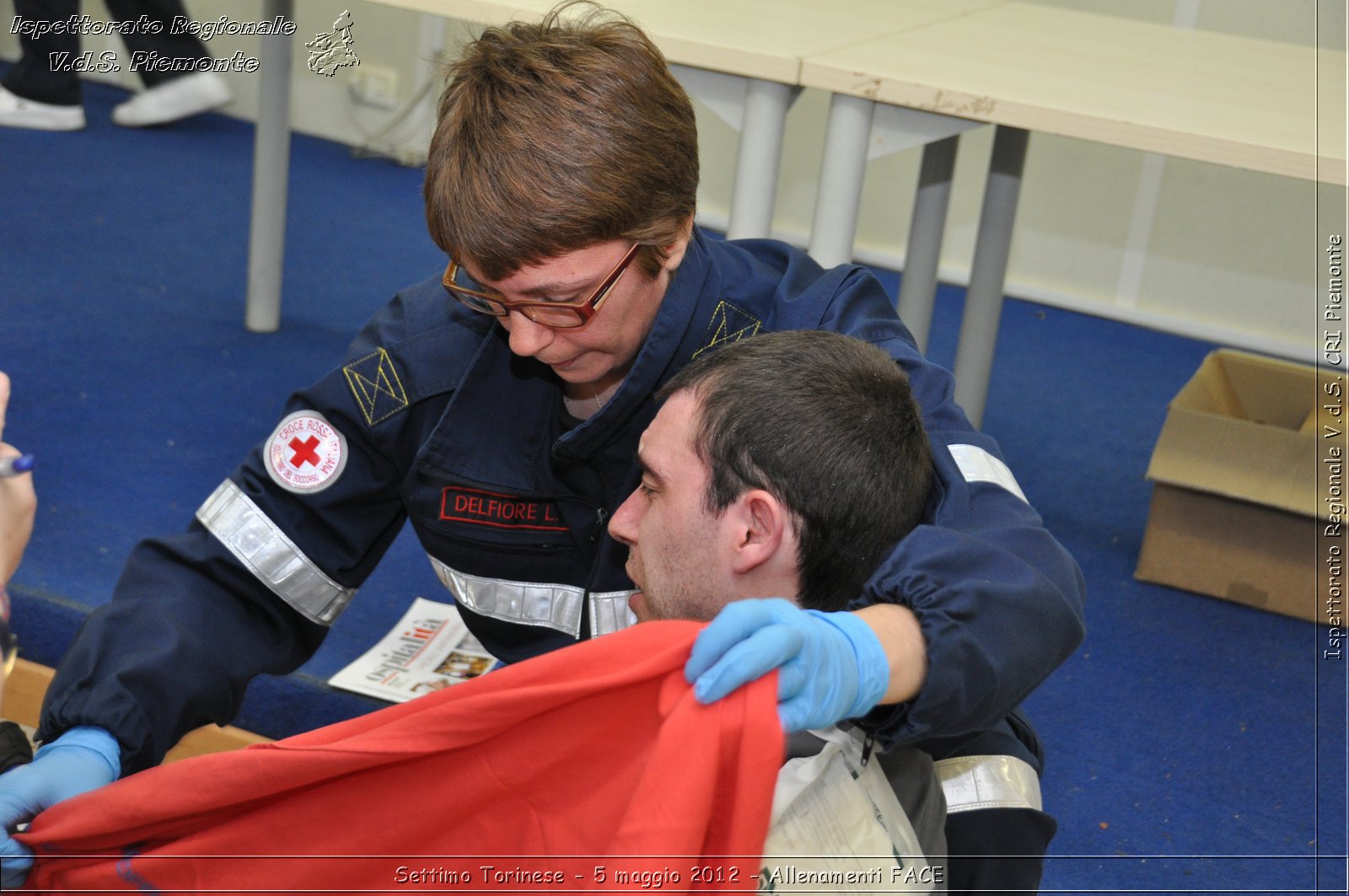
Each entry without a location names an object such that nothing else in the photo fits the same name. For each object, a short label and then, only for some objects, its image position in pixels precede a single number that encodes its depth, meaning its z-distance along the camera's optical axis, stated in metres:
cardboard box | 2.33
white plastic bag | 0.91
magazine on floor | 1.92
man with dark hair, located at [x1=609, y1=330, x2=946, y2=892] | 1.04
